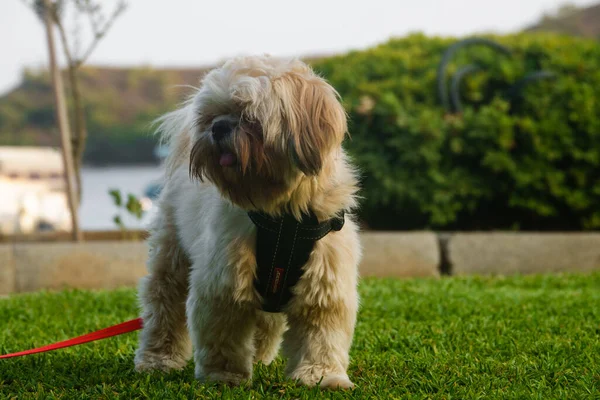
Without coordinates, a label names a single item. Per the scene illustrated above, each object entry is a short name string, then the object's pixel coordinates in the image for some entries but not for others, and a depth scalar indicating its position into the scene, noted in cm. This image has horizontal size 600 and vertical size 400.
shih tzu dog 341
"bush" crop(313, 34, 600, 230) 861
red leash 412
